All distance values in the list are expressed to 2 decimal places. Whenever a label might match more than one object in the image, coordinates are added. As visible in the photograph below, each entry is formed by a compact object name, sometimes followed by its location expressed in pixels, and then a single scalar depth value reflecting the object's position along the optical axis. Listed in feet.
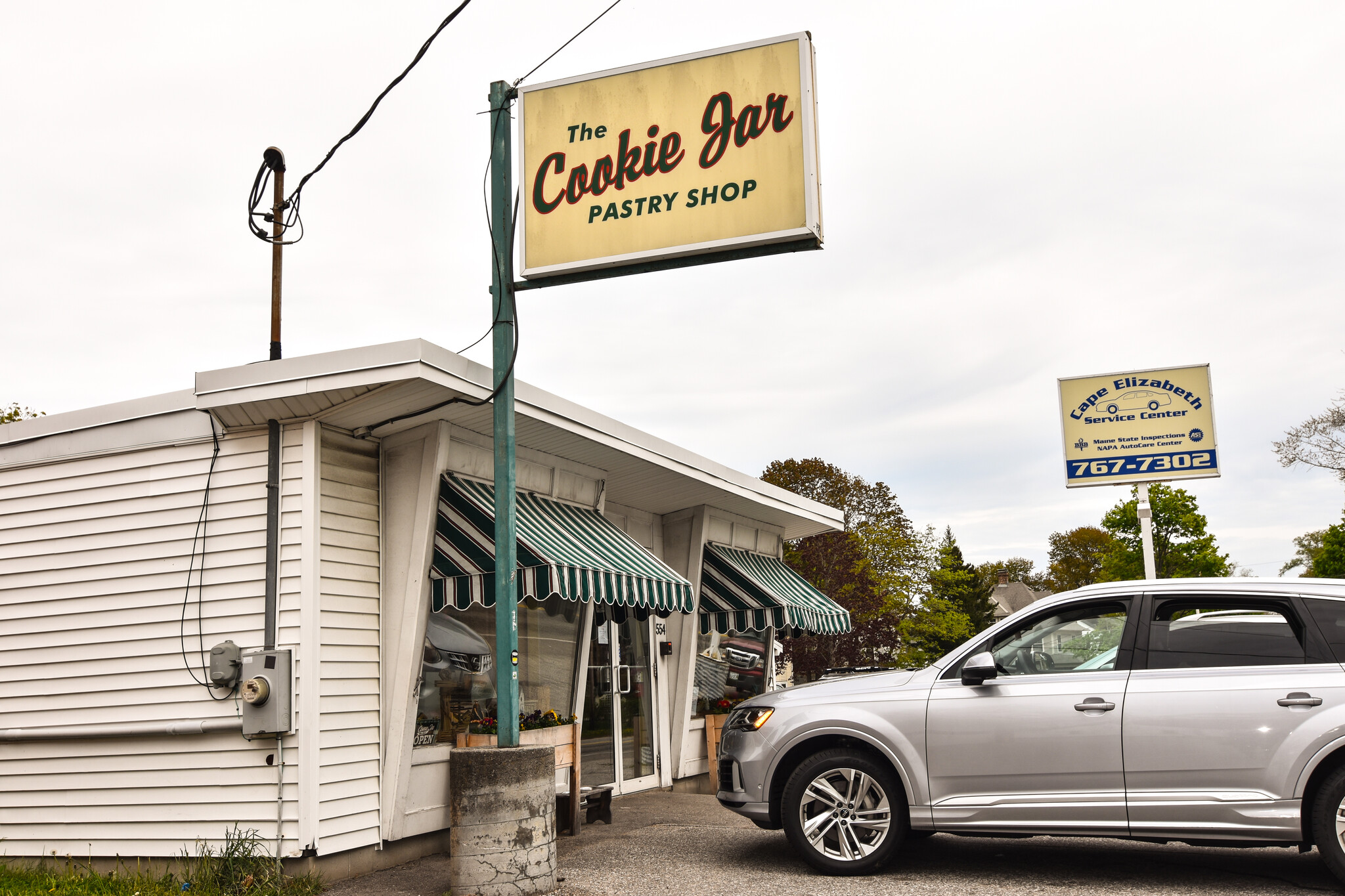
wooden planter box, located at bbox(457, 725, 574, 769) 27.48
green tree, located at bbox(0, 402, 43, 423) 99.04
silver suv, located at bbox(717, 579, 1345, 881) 20.07
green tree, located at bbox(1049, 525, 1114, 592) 240.53
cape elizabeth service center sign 56.54
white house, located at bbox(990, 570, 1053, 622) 274.36
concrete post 20.92
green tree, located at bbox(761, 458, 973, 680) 139.44
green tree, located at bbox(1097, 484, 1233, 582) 158.71
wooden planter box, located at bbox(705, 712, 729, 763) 42.83
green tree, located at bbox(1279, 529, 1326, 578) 206.57
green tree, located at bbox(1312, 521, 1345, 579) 141.18
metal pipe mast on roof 43.04
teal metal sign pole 22.67
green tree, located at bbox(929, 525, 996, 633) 167.12
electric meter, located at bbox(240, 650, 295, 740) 23.12
